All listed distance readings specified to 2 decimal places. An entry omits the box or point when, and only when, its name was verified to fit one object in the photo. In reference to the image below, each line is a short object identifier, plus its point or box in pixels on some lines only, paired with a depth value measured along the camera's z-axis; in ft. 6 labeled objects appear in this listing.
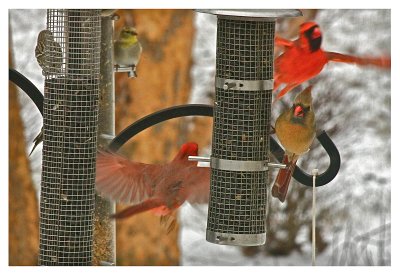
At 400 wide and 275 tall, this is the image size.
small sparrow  25.31
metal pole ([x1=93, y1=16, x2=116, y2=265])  27.20
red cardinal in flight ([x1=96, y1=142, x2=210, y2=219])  26.81
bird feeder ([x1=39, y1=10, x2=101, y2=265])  24.66
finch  30.68
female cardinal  26.43
